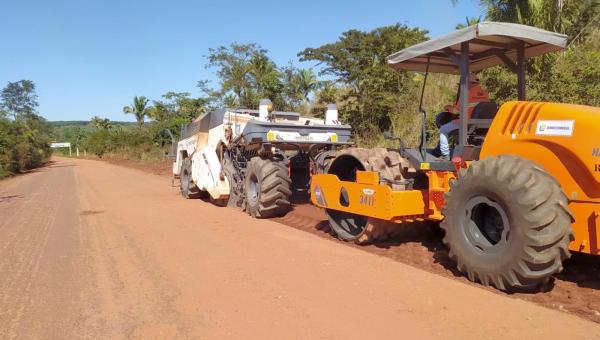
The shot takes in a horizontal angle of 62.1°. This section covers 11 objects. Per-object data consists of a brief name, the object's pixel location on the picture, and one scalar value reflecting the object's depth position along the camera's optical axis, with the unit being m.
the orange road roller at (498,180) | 4.14
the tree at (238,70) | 27.89
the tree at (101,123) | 82.06
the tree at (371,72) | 16.70
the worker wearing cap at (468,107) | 5.80
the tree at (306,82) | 27.98
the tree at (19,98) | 68.56
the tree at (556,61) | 11.46
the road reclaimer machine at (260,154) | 9.23
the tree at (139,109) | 59.59
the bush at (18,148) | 29.95
